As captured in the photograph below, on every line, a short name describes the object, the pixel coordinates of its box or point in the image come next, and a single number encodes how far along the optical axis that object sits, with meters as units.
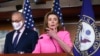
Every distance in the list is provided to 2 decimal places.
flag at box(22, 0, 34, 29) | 9.70
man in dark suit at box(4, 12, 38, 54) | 6.35
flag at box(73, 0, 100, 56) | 8.49
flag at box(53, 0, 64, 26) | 9.71
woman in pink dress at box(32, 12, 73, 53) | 5.89
